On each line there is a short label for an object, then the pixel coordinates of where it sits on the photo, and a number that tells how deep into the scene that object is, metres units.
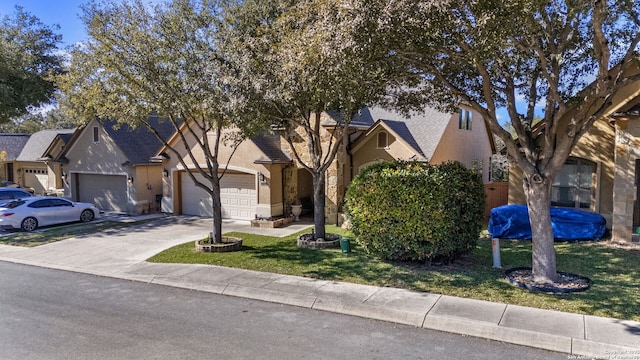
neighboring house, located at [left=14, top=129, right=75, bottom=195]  32.19
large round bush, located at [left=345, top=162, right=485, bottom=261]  10.74
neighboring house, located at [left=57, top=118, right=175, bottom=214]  23.12
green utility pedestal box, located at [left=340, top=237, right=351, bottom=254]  12.97
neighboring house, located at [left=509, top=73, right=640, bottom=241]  13.62
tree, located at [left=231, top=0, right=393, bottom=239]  8.93
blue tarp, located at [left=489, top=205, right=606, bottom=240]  14.23
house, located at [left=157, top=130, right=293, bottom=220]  19.53
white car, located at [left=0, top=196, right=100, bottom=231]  18.72
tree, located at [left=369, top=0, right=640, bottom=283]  8.13
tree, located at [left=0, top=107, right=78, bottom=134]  58.62
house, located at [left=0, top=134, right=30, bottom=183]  34.62
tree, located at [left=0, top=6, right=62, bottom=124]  24.22
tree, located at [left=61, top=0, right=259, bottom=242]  12.07
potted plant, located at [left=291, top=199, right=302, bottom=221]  20.08
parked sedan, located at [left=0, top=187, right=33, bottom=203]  22.58
